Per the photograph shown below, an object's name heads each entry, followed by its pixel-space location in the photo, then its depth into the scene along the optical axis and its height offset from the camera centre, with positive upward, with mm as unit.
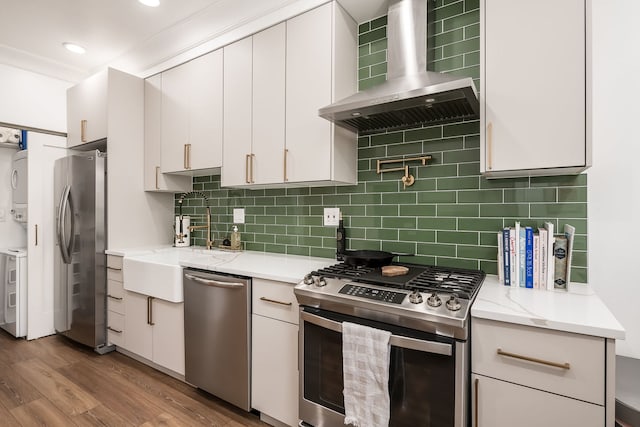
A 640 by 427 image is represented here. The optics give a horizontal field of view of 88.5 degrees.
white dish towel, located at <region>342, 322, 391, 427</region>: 1322 -679
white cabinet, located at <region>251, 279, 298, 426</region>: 1747 -772
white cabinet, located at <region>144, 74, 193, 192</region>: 2959 +621
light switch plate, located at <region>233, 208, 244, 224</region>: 2822 -42
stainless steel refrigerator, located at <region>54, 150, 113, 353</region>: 2771 -304
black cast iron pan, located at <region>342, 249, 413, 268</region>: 1821 -271
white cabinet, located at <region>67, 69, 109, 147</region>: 2885 +932
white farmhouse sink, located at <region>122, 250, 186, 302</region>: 2201 -456
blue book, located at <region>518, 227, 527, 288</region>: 1563 -218
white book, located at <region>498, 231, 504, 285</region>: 1604 -246
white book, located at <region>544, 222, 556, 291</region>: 1508 -232
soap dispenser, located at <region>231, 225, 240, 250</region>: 2752 -245
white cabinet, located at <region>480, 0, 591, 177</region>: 1346 +529
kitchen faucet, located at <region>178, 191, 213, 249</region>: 2939 -139
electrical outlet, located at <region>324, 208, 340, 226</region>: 2309 -39
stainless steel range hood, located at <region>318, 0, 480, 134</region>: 1556 +554
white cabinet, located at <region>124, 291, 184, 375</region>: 2268 -876
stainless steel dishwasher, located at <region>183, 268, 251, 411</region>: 1898 -753
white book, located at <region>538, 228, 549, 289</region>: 1521 -223
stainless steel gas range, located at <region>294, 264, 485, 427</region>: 1218 -502
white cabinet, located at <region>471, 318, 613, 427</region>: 1060 -573
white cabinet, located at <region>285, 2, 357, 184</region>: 1986 +762
